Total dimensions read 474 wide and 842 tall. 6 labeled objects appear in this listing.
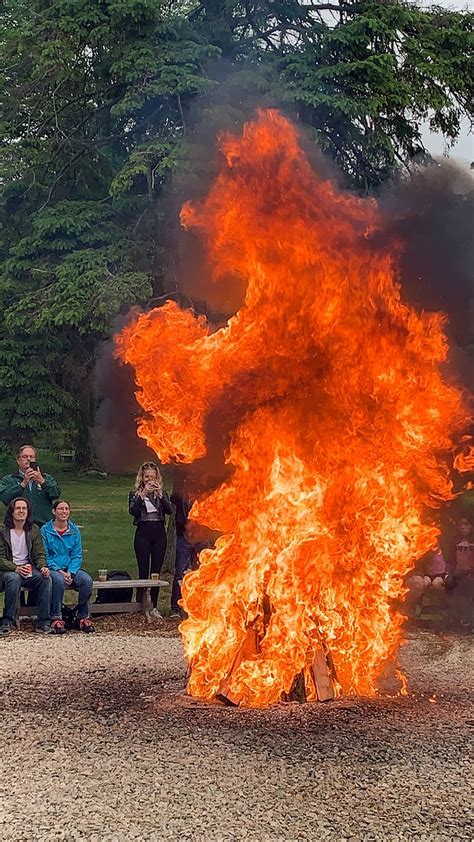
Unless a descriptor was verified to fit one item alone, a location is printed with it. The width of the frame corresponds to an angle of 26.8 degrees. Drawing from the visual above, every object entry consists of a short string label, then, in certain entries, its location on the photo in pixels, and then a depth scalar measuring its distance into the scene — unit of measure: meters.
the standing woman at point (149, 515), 11.97
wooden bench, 11.85
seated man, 10.79
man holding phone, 11.52
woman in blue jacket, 11.27
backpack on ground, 12.45
